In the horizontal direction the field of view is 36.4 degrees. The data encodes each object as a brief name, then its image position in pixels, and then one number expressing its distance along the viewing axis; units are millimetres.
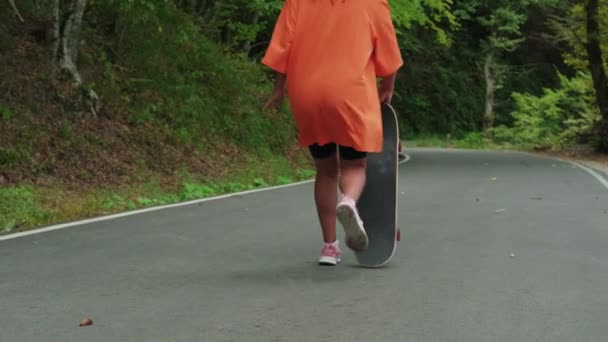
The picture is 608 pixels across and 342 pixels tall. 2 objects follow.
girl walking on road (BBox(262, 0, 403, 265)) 5391
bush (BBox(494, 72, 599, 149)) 35625
